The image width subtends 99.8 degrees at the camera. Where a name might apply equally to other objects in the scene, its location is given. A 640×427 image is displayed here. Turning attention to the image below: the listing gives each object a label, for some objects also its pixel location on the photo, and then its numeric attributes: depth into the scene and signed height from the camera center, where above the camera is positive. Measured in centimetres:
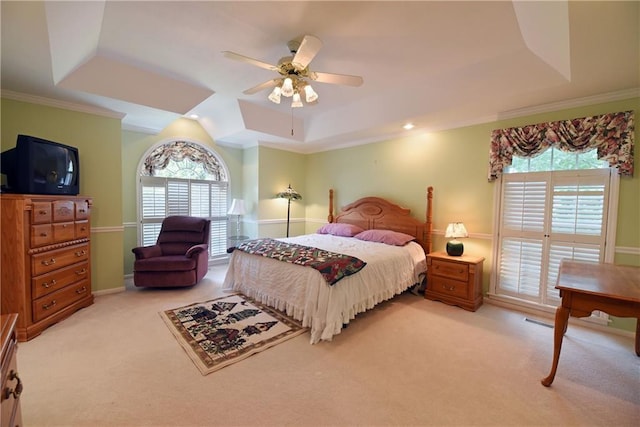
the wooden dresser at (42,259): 257 -67
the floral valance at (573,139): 274 +77
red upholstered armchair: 388 -89
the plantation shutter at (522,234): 331 -35
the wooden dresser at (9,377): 96 -70
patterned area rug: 237 -136
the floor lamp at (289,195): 560 +12
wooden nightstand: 340 -98
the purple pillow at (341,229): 472 -49
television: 274 +30
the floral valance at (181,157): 475 +78
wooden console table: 175 -57
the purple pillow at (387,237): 400 -52
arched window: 472 +20
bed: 270 -87
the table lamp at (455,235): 364 -41
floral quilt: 271 -64
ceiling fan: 222 +117
